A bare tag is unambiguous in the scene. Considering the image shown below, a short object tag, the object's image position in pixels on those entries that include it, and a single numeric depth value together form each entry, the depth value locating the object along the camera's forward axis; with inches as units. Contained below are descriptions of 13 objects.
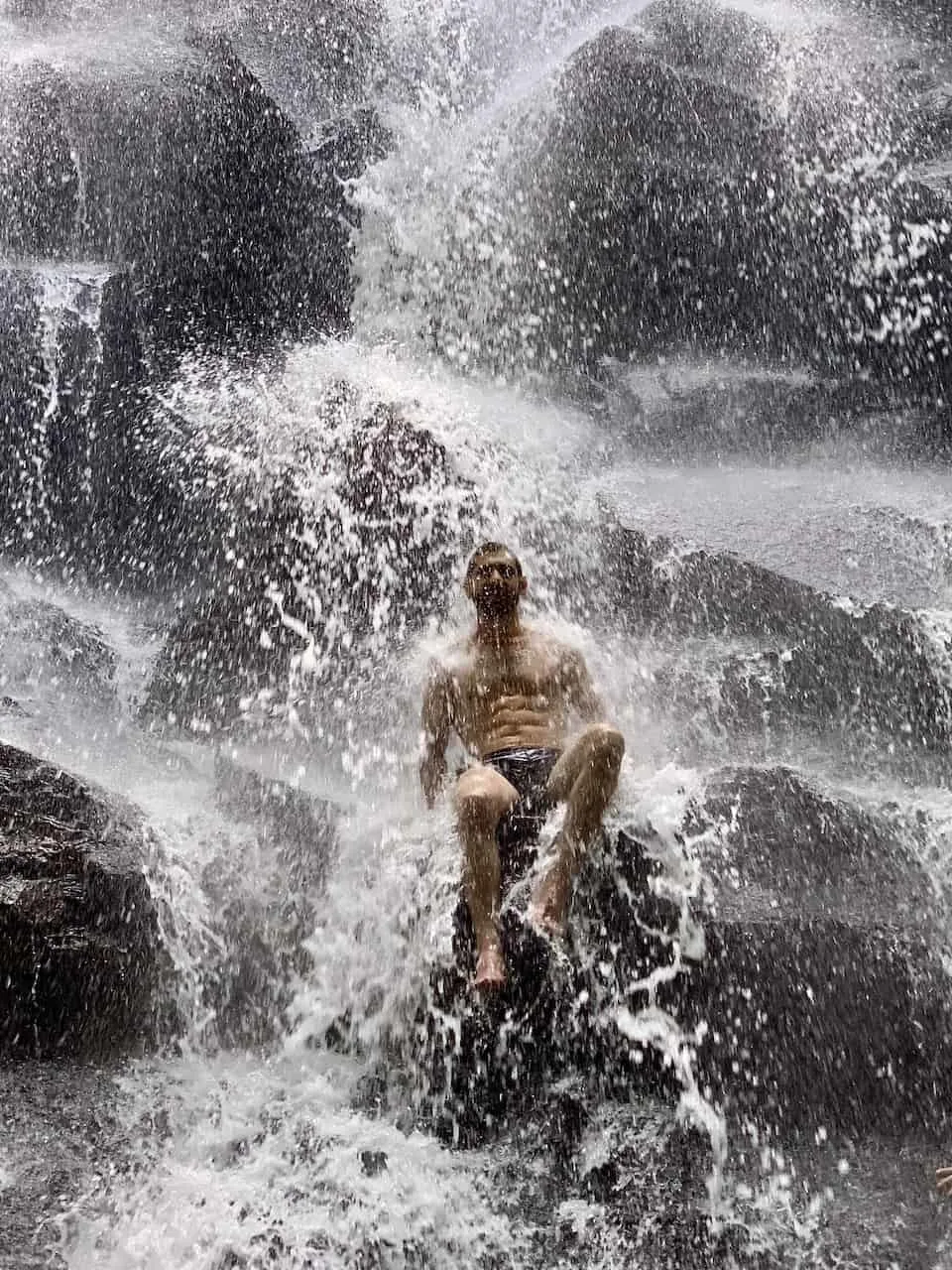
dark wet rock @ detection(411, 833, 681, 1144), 151.3
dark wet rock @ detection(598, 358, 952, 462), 366.0
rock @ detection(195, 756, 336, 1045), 182.4
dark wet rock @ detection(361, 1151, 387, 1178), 145.5
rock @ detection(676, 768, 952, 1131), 153.9
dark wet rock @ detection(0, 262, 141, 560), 359.6
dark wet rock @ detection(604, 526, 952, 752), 249.1
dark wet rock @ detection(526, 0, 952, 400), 386.6
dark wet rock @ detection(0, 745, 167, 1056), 166.9
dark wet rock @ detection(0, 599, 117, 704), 293.4
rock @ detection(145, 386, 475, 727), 280.4
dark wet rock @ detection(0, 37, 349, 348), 402.3
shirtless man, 153.8
